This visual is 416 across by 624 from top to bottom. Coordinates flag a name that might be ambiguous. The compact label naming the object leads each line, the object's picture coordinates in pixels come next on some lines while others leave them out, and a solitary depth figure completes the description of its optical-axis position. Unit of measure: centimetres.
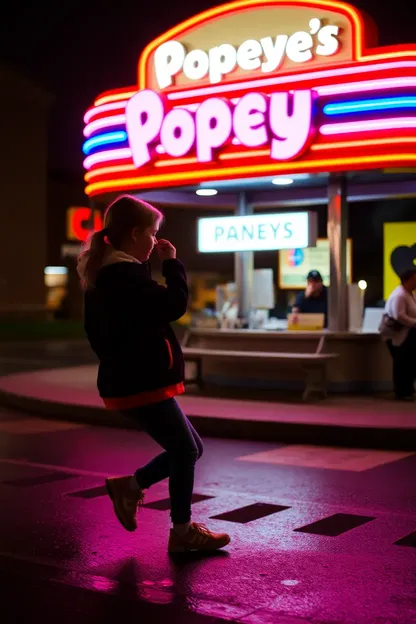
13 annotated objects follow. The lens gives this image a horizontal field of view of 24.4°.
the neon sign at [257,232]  1430
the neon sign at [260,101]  1288
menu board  1895
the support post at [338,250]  1421
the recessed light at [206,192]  1581
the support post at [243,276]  1631
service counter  1425
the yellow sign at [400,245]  1788
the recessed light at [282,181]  1428
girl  534
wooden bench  1331
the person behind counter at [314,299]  1499
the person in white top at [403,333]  1311
